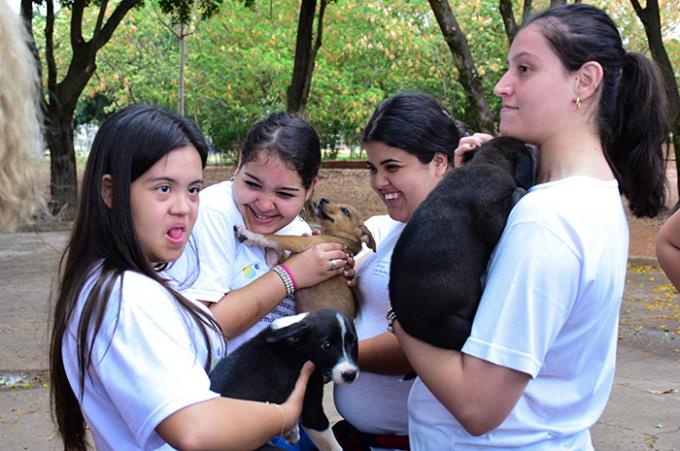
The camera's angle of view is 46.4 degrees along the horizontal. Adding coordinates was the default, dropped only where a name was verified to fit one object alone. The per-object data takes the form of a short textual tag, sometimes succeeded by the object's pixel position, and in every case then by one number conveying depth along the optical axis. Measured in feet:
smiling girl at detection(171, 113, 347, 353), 9.67
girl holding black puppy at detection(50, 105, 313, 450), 6.22
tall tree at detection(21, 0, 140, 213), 54.75
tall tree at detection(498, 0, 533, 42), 42.91
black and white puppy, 8.41
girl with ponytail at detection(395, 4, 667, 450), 6.50
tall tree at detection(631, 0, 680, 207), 47.50
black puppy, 7.04
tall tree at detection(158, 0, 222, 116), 55.11
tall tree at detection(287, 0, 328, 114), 51.68
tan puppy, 10.77
